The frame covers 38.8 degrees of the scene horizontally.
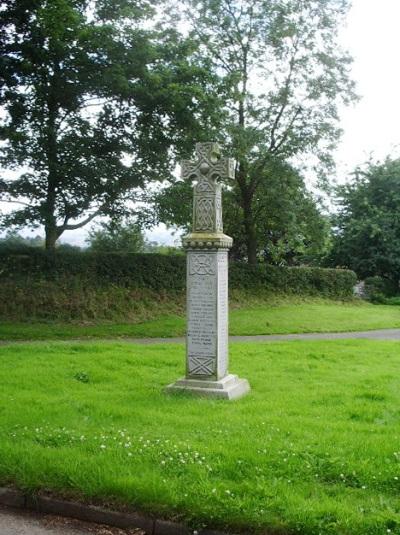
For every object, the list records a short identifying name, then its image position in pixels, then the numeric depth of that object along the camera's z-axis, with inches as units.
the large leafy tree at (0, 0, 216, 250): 697.0
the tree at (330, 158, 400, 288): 1432.1
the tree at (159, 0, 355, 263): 1071.0
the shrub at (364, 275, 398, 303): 1336.1
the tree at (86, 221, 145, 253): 880.9
